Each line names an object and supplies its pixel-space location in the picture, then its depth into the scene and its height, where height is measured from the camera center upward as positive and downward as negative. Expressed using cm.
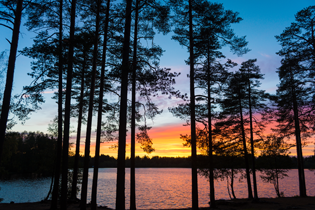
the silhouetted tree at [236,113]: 2059 +286
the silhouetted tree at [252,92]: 2030 +506
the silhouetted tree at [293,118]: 1584 +230
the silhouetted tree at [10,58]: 820 +360
